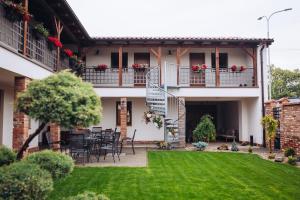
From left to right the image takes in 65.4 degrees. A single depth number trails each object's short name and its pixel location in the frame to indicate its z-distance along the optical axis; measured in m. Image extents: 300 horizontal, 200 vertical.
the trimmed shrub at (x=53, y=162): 3.38
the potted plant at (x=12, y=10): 5.72
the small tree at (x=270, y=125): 8.39
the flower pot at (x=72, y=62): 10.56
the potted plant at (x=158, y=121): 10.30
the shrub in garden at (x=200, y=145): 9.57
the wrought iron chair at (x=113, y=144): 7.42
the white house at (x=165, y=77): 10.30
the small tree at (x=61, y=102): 2.98
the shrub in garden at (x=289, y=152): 7.94
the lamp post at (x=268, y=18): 11.52
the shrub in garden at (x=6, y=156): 3.61
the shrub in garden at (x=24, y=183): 2.61
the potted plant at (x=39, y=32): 7.25
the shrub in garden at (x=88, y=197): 2.93
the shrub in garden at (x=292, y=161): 6.95
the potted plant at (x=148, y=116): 10.39
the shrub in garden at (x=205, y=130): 10.15
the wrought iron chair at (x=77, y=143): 6.78
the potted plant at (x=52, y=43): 8.02
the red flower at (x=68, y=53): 9.71
